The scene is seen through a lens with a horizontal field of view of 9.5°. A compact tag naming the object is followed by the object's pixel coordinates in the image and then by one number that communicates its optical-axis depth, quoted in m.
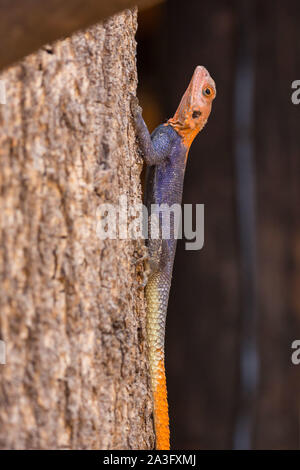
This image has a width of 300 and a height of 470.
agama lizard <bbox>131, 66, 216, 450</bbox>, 0.88
